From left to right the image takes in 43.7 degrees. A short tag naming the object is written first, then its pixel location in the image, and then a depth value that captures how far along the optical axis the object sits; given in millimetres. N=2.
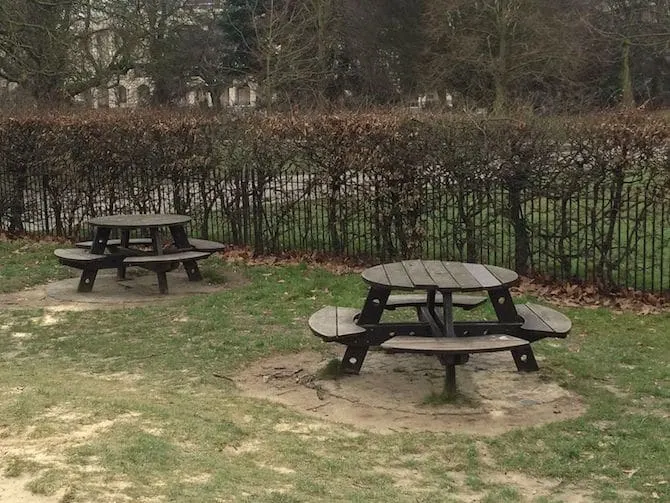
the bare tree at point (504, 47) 29484
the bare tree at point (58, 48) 17172
